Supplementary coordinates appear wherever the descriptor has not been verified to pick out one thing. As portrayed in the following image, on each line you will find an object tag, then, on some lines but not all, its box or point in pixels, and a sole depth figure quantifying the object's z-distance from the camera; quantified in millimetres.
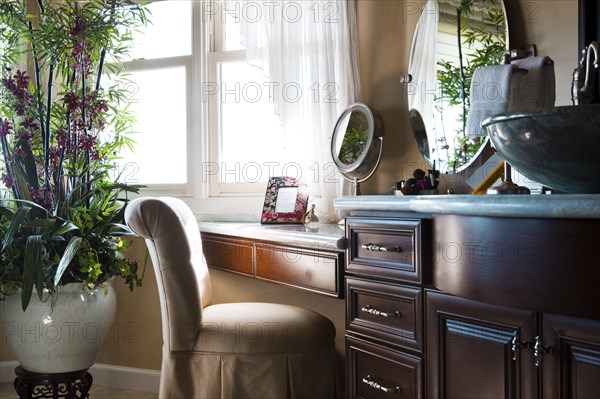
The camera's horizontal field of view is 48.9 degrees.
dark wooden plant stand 2727
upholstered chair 2166
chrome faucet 1460
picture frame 2809
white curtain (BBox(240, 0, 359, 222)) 2717
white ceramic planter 2668
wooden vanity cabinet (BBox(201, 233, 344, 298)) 2051
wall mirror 2094
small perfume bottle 2749
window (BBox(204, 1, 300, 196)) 3123
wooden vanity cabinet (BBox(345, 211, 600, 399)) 1121
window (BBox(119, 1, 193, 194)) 3350
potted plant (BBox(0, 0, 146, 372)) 2678
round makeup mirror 2471
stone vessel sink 1100
